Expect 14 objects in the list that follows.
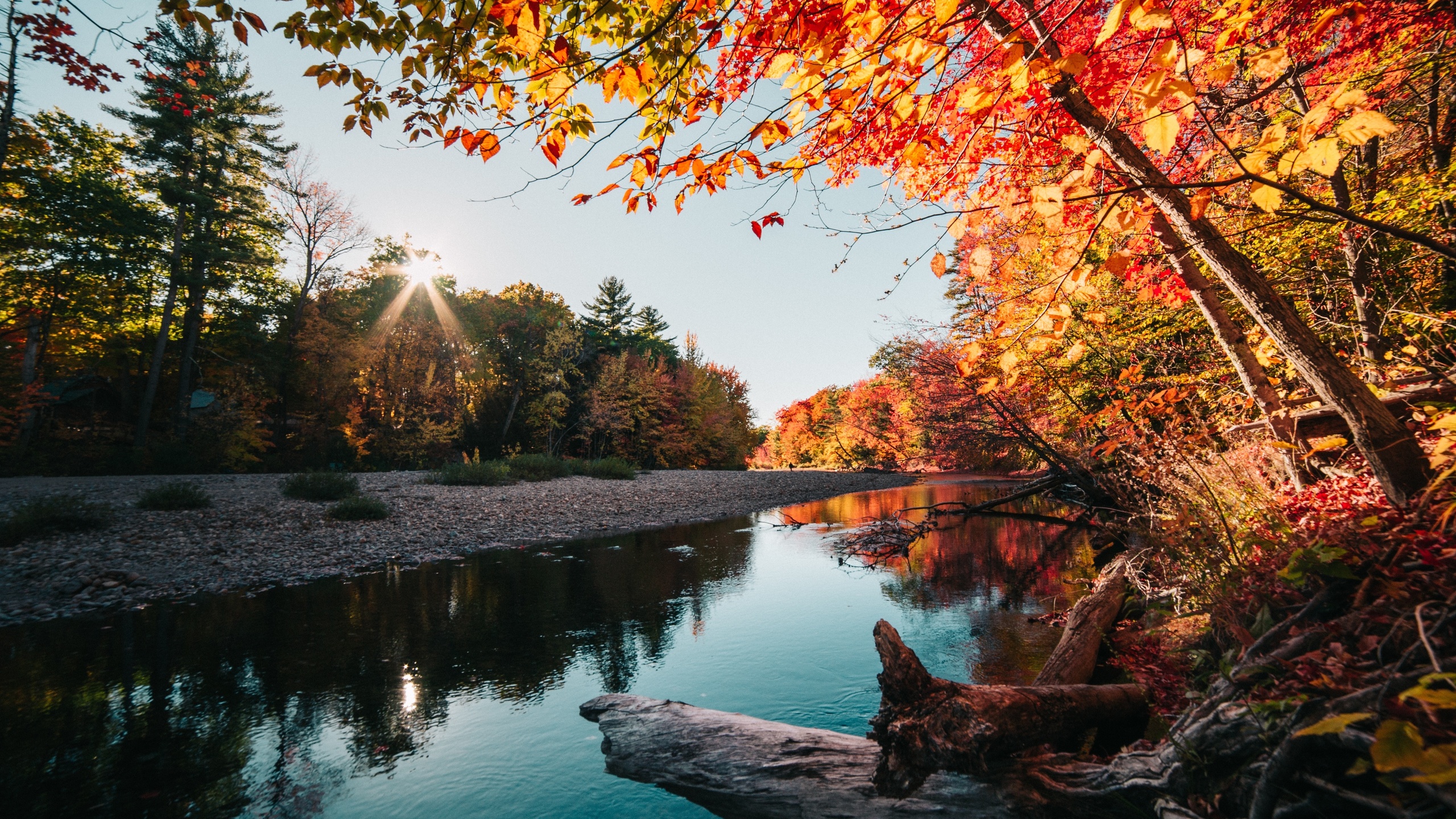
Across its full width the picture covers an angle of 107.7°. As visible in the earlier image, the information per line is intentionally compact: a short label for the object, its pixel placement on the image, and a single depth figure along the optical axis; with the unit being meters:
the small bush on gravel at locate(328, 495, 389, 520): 11.12
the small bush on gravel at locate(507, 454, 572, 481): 18.25
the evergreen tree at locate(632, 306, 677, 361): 35.88
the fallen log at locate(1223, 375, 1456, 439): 2.84
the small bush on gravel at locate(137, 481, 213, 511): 9.79
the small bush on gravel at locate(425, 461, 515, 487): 15.83
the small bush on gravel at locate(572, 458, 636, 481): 21.12
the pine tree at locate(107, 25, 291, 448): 16.88
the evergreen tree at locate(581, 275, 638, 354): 33.09
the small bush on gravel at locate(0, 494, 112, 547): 7.89
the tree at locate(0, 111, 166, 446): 14.70
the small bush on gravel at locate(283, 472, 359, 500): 12.00
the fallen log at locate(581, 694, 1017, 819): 2.57
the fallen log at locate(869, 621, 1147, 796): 2.63
